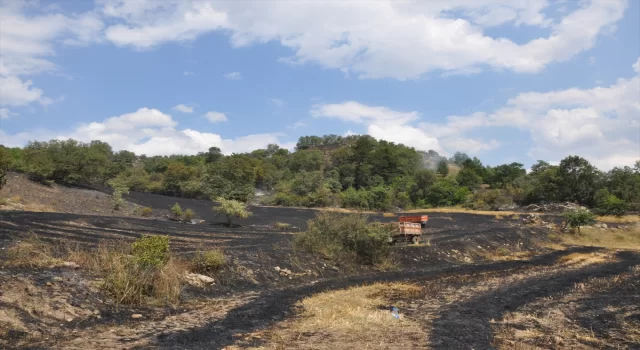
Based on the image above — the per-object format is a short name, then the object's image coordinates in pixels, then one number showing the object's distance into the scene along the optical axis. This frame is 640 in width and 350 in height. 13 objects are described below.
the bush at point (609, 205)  47.09
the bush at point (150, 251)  10.73
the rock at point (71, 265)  11.19
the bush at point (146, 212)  38.44
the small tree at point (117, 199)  39.41
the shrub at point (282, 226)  33.91
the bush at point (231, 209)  33.50
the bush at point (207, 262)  13.73
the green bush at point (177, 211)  37.62
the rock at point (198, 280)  12.70
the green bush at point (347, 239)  18.81
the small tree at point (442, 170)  101.56
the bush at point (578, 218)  36.38
